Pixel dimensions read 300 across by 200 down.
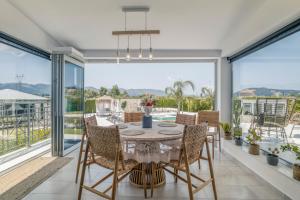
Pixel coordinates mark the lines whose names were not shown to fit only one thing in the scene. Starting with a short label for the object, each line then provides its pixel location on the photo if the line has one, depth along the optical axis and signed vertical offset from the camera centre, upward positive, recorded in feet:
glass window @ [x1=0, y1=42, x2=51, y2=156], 8.11 +0.03
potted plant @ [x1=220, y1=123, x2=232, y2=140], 9.86 -2.21
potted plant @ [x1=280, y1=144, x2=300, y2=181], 5.05 -2.49
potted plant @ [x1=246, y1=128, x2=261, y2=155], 7.33 -2.33
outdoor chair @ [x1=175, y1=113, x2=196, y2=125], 8.20 -1.20
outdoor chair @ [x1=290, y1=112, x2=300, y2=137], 6.06 -0.89
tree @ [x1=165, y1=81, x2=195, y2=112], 15.68 +1.10
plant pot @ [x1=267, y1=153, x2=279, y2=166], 6.13 -2.61
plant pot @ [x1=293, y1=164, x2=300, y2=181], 5.05 -2.59
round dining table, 5.42 -2.13
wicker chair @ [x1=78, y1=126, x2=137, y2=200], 4.60 -1.75
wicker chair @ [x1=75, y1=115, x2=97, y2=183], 6.62 -1.16
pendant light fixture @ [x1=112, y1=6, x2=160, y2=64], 6.49 +4.11
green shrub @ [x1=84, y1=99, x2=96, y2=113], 12.95 -0.68
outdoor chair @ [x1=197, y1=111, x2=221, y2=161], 10.11 -1.37
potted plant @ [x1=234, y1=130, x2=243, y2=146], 8.91 -2.46
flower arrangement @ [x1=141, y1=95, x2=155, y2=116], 6.79 -0.25
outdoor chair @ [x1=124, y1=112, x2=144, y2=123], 9.57 -1.22
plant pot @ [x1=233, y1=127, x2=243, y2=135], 9.48 -2.05
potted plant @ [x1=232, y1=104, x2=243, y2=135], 9.80 -1.32
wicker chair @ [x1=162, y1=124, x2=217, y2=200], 4.78 -1.74
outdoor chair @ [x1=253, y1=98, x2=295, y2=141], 6.62 -0.79
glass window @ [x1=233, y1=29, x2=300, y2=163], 6.18 +0.56
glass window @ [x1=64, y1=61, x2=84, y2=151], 9.95 -0.40
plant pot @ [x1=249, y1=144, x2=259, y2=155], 7.32 -2.58
